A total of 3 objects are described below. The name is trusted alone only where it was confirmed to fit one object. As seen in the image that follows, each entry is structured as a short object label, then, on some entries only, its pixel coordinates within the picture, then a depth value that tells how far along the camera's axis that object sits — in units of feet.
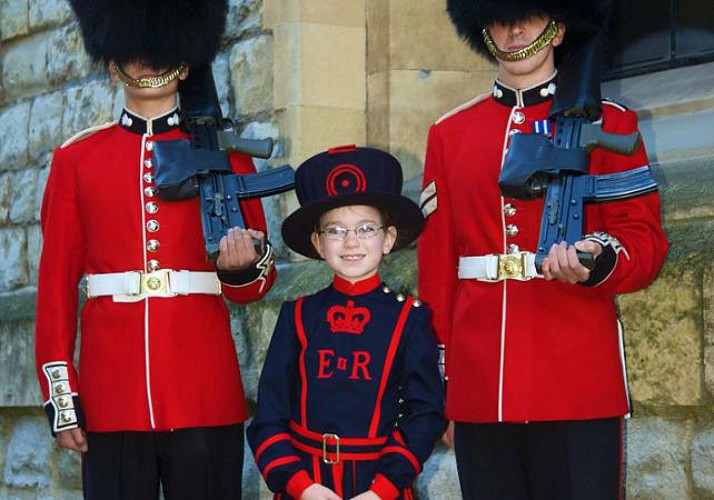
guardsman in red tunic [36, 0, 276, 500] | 28.63
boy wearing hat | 24.40
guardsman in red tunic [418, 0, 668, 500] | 25.12
